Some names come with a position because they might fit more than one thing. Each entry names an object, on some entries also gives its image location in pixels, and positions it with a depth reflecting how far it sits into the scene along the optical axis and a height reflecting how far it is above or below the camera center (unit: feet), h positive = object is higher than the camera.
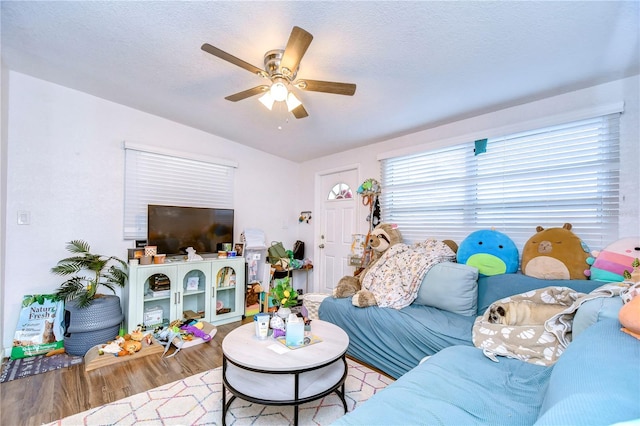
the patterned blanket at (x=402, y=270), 8.19 -1.71
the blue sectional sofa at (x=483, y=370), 2.23 -2.48
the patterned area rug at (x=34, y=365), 7.25 -4.18
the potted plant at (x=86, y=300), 8.35 -2.70
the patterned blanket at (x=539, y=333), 5.12 -2.32
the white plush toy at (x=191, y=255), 10.75 -1.57
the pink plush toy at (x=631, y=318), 3.28 -1.19
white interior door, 13.26 -0.39
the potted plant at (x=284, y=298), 6.66 -1.98
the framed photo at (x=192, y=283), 10.99 -2.69
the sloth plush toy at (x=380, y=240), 9.99 -0.92
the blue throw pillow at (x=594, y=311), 4.41 -1.51
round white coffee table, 4.94 -3.08
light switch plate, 8.62 -0.15
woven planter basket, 8.31 -3.35
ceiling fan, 5.41 +3.09
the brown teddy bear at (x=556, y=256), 6.80 -0.94
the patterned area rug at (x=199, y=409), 5.64 -4.14
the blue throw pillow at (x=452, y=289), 7.37 -1.94
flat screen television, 10.17 -0.56
